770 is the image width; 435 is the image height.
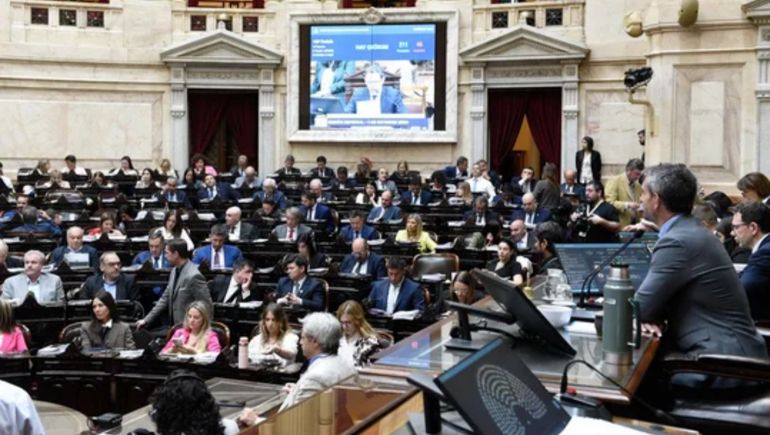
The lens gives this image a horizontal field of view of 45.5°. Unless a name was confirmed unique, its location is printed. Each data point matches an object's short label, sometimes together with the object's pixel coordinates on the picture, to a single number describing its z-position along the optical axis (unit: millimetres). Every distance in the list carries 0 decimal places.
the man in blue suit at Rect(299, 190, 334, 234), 13695
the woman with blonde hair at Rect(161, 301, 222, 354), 7355
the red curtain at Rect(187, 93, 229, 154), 20203
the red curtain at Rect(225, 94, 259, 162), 20359
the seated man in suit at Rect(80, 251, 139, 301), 9312
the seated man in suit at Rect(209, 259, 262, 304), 9242
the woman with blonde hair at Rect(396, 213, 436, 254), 11570
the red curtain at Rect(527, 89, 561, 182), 18812
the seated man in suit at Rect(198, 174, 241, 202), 16016
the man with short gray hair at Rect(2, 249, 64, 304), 9211
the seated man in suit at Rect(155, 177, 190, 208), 15531
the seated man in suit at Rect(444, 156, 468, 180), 17359
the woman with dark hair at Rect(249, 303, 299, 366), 6996
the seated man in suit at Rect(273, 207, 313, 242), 12227
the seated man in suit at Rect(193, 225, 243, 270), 11016
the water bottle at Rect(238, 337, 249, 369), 6523
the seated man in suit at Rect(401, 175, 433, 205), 15156
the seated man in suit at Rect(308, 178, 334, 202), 15170
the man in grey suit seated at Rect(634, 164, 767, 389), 3545
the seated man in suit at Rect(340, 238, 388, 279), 10344
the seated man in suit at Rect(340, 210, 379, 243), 12305
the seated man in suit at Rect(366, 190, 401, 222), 13922
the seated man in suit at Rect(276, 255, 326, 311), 8863
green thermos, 3162
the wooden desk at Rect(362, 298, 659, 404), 2791
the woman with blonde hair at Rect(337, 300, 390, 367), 6793
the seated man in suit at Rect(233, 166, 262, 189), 16891
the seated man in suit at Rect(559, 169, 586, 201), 15688
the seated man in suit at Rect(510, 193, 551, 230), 12695
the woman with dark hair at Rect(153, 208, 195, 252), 11656
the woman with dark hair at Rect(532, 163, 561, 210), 13617
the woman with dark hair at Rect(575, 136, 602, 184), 17016
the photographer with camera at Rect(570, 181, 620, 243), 9962
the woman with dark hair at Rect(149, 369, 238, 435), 3602
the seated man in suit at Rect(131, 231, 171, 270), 10648
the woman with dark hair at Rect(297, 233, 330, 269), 10562
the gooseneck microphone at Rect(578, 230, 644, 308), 4027
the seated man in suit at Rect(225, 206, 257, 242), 12672
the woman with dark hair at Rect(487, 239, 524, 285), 9133
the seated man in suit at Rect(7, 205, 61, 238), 12344
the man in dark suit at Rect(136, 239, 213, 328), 8734
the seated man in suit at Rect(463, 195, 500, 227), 12859
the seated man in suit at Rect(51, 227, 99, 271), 10750
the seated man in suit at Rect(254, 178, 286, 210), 15005
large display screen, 18828
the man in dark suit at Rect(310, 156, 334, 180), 18000
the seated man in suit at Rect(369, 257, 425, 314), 8914
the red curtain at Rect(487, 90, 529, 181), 19062
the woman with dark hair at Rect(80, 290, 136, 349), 7680
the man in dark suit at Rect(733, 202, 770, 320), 4516
